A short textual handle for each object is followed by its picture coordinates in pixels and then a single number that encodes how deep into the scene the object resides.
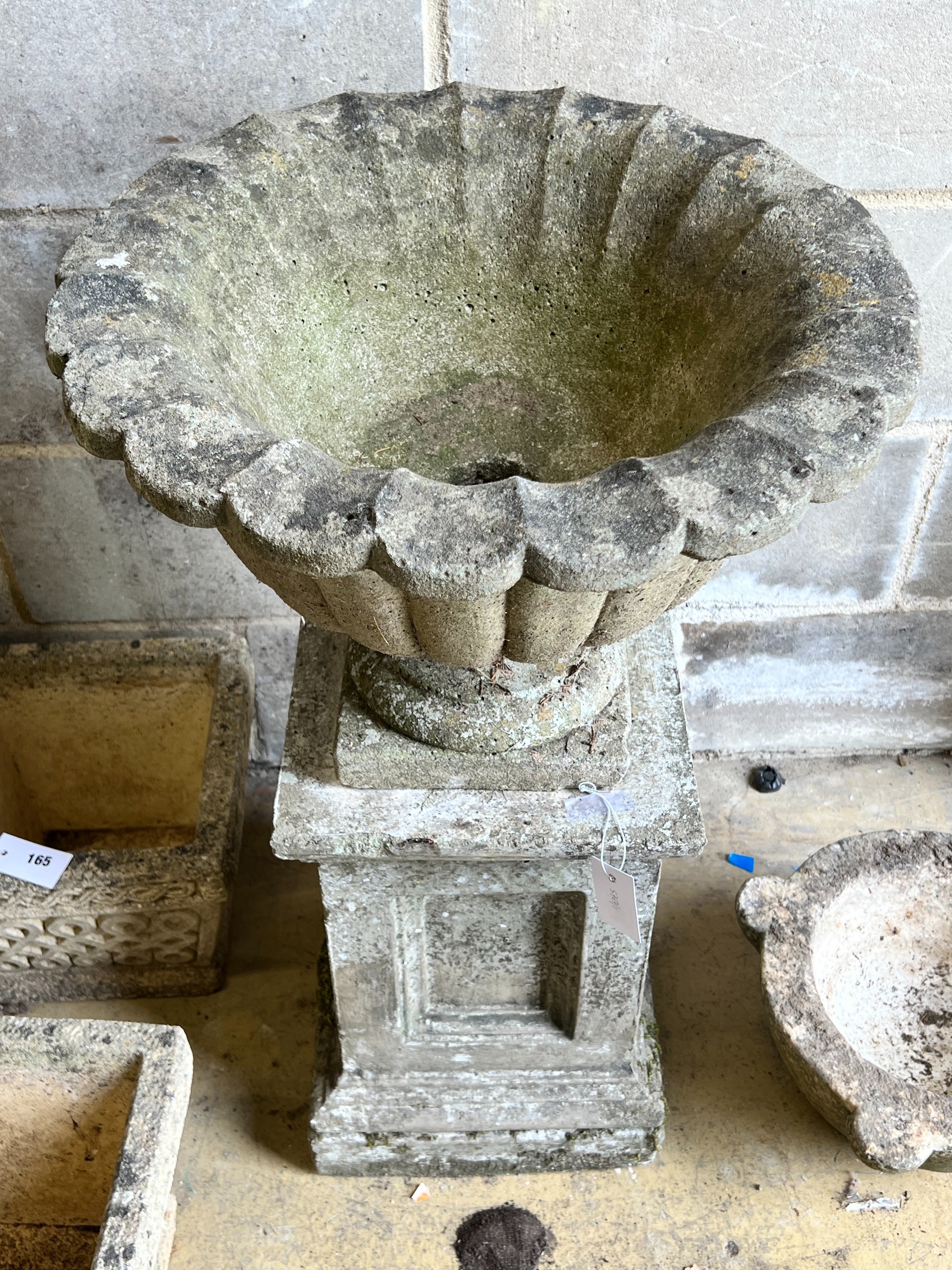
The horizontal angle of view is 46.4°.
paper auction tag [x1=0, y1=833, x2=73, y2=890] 1.96
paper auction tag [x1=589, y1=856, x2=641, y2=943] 1.47
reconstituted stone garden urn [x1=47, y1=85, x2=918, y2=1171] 1.05
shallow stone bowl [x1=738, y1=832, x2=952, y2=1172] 1.65
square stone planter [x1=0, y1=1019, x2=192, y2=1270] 1.44
